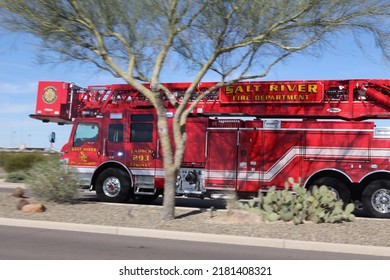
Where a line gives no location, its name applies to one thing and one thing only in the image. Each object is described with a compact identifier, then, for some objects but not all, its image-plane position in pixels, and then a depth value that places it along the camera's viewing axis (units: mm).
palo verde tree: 10180
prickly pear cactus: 10500
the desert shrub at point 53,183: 12258
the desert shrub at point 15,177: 25453
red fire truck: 12859
